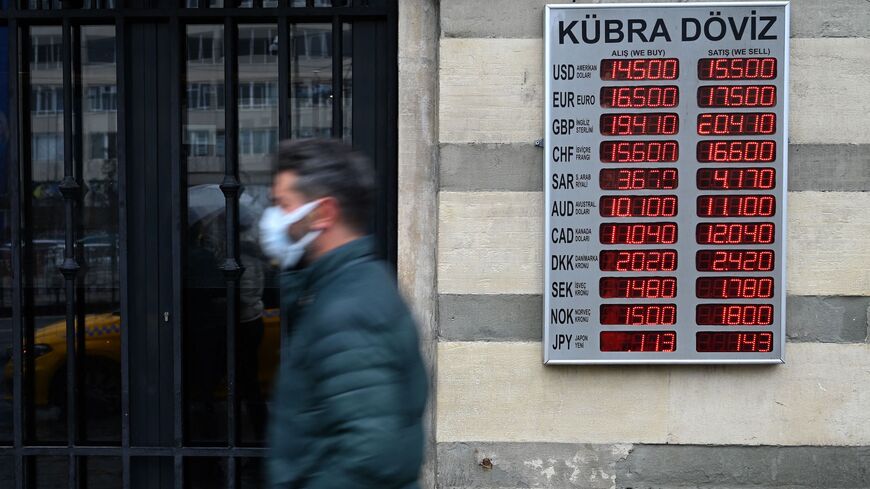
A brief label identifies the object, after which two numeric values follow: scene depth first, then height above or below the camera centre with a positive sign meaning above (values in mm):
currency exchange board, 5016 +224
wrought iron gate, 5516 -24
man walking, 2459 -349
